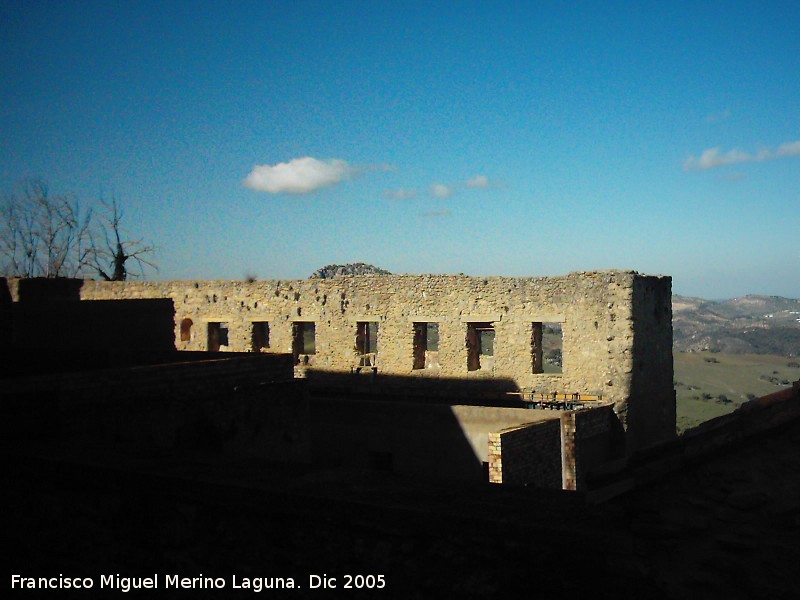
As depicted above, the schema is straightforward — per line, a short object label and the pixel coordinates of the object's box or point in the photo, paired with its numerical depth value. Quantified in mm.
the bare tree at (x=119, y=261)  28734
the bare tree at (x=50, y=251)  30734
